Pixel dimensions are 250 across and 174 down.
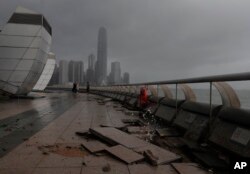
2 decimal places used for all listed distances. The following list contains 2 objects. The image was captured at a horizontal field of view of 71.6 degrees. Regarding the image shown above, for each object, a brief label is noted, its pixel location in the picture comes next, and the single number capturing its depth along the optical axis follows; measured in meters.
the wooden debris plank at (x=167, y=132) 4.14
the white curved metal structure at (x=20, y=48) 14.01
